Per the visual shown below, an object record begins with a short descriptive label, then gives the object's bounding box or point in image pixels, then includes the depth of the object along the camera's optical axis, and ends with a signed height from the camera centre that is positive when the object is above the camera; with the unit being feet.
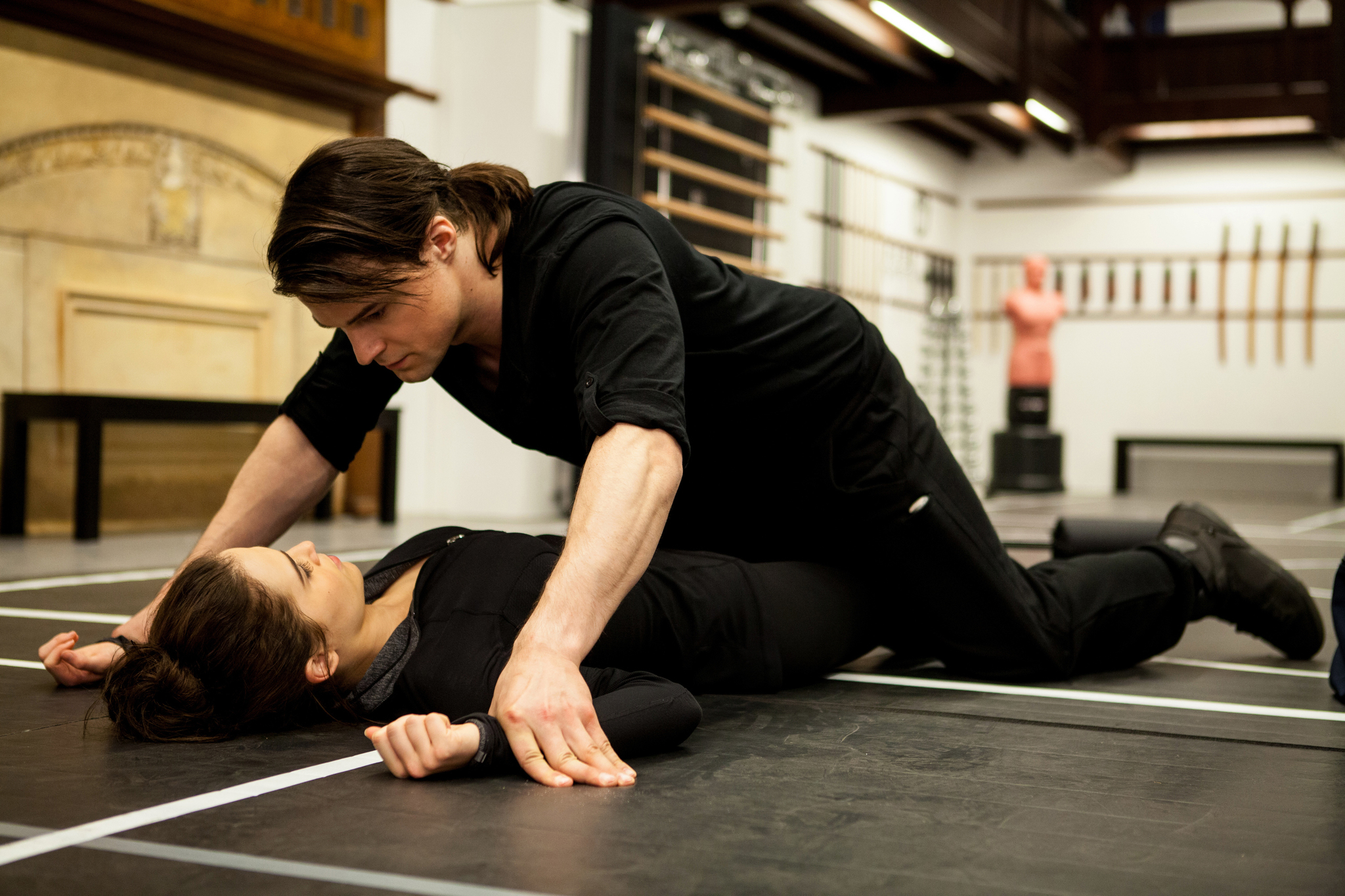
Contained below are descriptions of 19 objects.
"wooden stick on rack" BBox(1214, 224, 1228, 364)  36.88 +3.63
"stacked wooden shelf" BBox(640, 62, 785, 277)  21.93 +4.50
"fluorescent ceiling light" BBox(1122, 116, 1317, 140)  32.99 +7.91
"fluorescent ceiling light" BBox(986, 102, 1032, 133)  32.58 +7.89
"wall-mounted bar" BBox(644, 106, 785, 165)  21.79 +5.17
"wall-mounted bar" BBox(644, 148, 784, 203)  21.80 +4.45
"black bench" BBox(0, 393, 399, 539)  15.19 -0.19
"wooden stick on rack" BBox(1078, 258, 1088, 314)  38.40 +4.31
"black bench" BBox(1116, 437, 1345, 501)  34.40 -0.14
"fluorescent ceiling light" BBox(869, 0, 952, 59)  23.91 +7.50
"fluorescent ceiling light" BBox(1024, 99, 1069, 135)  30.76 +7.62
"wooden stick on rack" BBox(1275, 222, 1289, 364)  36.17 +3.91
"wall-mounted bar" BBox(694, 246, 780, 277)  24.71 +3.13
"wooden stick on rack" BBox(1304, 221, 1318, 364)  35.91 +3.78
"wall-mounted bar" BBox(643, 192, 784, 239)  22.18 +3.71
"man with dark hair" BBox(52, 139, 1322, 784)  4.80 +0.00
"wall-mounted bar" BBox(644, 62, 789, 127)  21.63 +5.86
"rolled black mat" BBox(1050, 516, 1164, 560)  8.80 -0.63
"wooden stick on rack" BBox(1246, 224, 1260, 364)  36.50 +3.81
